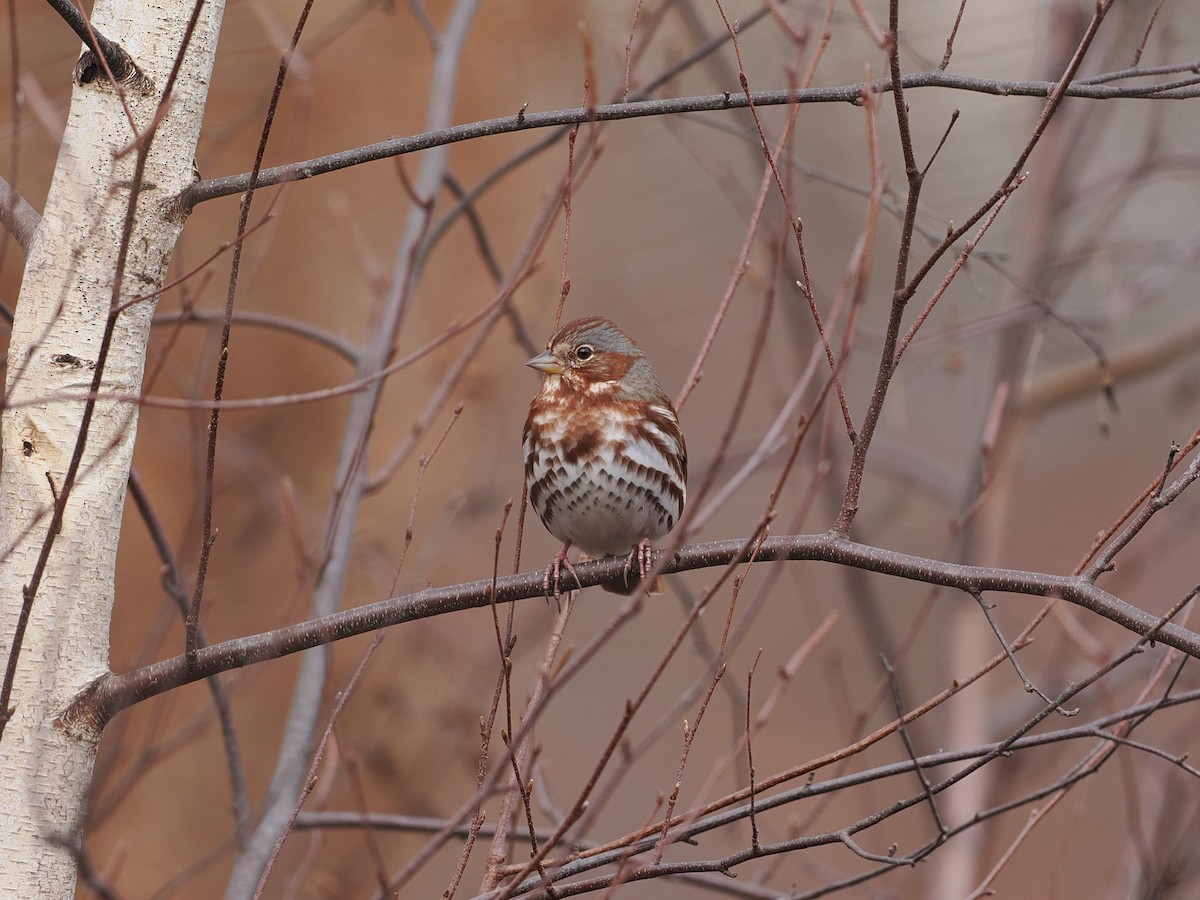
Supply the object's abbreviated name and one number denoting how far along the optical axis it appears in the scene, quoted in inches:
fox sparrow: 283.3
